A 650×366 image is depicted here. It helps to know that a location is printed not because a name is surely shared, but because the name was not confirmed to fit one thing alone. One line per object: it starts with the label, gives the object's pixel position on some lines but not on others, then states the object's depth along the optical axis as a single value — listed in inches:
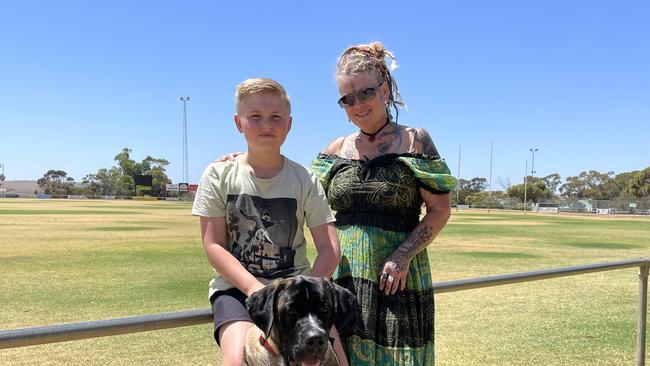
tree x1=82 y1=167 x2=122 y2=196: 5831.7
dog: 84.6
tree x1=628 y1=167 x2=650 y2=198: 4224.9
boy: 105.0
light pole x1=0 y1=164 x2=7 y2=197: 6421.3
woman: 118.6
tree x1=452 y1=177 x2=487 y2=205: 5948.8
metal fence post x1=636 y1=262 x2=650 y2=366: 199.5
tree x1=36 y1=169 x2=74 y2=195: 5905.5
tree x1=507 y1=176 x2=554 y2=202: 4825.3
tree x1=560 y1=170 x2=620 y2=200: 5098.4
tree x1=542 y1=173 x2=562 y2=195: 5895.7
